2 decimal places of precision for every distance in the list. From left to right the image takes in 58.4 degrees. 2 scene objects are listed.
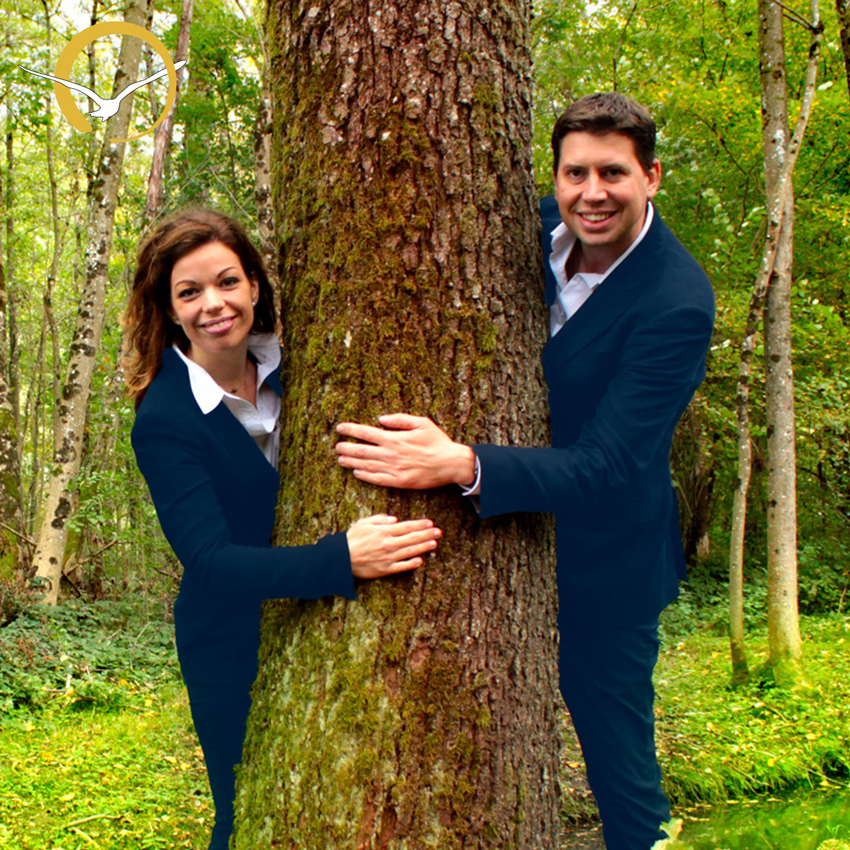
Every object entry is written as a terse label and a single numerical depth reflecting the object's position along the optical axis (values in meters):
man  1.89
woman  2.05
